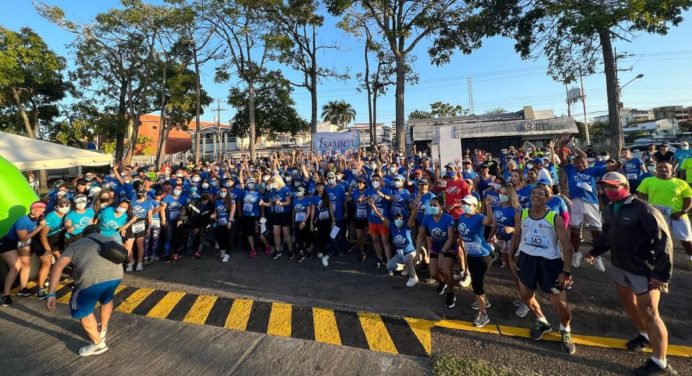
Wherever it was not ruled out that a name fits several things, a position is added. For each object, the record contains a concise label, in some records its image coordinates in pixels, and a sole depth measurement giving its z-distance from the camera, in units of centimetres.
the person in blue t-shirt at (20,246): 575
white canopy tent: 1062
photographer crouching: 387
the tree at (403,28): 1709
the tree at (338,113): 4984
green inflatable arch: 609
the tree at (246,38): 2020
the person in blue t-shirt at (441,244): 503
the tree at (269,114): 2495
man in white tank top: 384
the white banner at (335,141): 1546
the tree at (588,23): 1213
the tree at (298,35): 1992
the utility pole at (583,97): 3943
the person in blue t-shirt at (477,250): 457
